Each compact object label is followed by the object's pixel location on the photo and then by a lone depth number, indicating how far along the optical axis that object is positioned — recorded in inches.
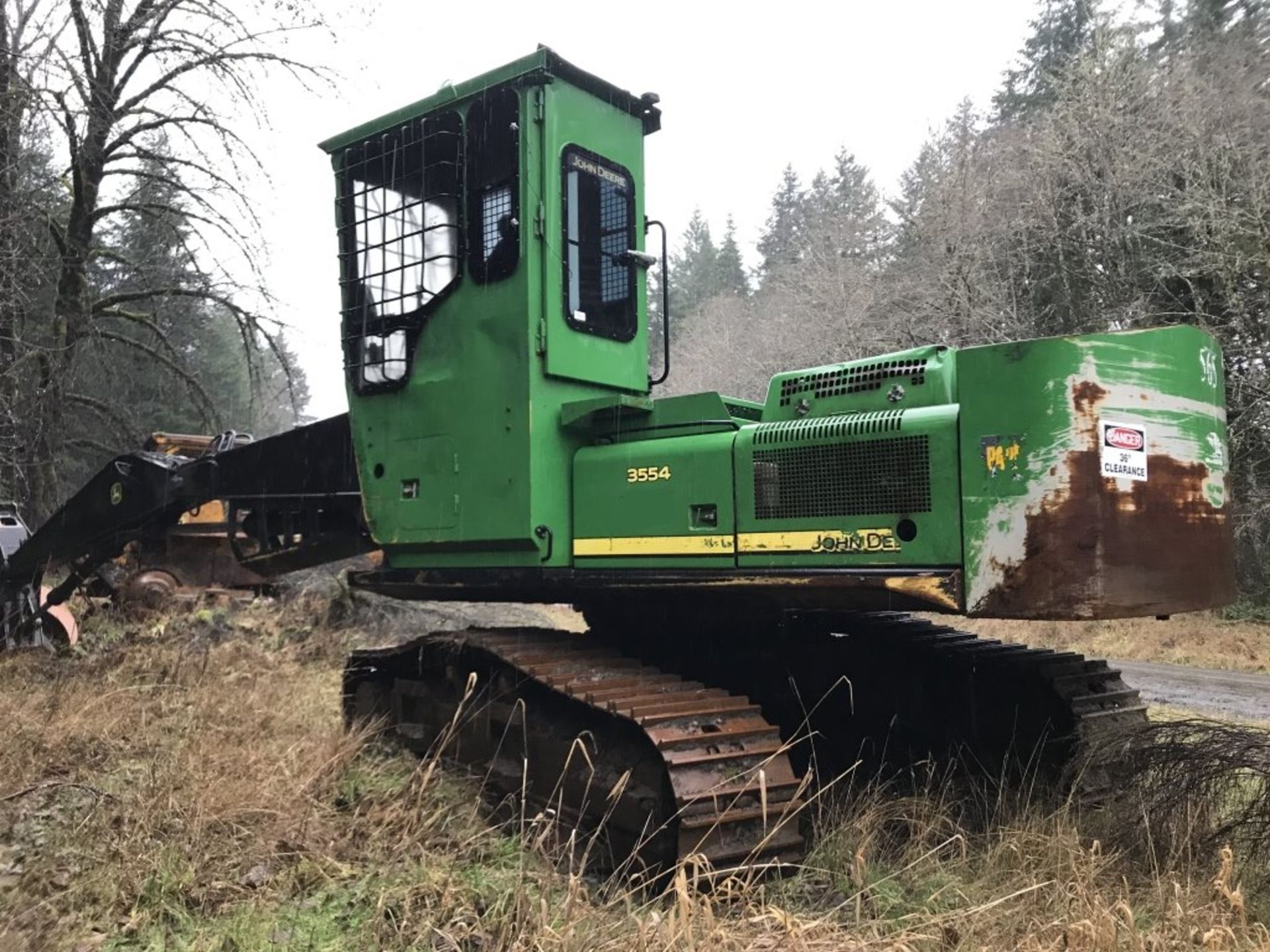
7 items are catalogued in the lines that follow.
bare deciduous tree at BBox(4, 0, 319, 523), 395.9
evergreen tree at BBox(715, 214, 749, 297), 1984.5
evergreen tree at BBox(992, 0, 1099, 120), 959.0
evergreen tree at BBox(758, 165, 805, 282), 1811.0
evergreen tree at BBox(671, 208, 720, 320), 2000.5
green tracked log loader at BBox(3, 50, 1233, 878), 128.5
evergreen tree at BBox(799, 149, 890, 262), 906.7
